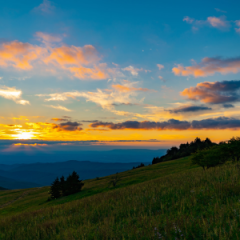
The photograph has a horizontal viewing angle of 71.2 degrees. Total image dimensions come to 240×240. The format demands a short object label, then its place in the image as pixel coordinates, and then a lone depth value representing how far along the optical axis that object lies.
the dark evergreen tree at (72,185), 44.16
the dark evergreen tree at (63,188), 45.17
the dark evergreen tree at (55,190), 43.72
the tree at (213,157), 27.16
